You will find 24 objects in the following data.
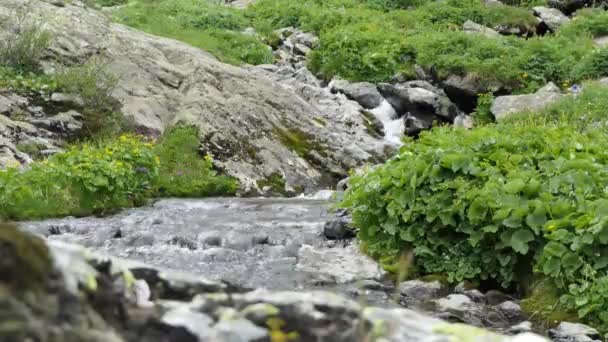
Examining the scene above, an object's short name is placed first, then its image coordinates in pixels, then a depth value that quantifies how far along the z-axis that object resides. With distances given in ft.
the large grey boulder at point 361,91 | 63.87
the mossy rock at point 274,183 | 47.19
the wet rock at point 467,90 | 64.04
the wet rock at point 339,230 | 30.32
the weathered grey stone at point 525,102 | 54.24
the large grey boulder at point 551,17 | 87.45
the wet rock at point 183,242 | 29.32
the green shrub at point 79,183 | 34.45
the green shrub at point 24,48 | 50.78
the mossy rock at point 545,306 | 20.49
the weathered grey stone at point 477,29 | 80.51
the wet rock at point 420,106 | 60.80
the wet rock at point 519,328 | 19.32
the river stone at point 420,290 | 23.07
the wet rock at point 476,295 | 22.48
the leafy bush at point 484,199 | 22.20
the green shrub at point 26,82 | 47.62
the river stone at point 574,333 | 18.86
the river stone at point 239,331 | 7.87
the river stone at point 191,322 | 7.87
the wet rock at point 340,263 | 25.21
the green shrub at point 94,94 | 47.60
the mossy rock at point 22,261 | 6.83
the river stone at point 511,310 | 21.27
